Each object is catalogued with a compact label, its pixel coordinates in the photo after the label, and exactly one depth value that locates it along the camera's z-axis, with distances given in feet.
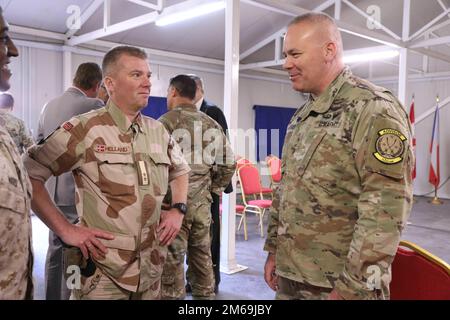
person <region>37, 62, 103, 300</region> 8.19
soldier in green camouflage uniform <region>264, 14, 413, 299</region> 3.89
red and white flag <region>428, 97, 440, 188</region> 30.22
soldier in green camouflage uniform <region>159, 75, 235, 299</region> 8.55
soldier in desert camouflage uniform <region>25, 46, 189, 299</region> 4.98
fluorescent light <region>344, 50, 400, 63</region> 21.50
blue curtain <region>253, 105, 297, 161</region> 32.58
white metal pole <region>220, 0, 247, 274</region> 12.67
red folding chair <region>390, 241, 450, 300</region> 4.47
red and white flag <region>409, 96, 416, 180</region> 25.80
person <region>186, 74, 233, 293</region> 10.98
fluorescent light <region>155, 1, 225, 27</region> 13.74
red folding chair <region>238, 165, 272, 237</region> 17.34
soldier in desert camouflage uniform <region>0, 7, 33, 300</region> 3.37
